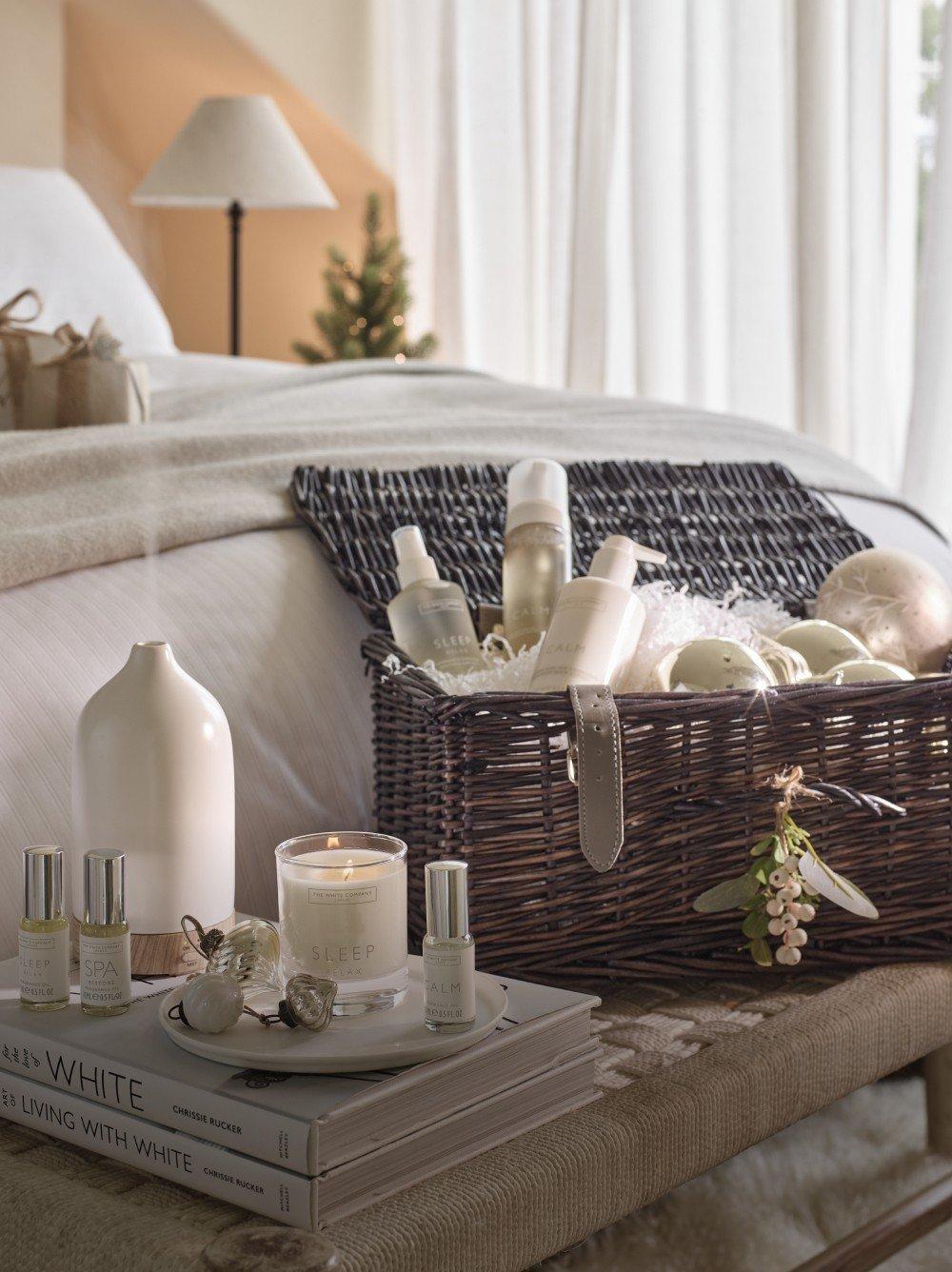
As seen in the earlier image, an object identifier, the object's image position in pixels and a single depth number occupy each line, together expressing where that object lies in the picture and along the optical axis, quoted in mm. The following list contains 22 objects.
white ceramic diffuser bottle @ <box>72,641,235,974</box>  784
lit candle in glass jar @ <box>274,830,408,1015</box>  717
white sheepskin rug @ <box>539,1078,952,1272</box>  1073
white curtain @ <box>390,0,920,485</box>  2988
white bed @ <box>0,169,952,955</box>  953
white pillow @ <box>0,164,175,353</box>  2564
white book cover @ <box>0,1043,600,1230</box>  629
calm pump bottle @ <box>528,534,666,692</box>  926
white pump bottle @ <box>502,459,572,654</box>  1064
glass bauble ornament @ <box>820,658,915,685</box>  1002
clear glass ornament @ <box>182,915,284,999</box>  738
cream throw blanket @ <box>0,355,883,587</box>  1135
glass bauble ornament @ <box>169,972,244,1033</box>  680
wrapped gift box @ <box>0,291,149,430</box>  1467
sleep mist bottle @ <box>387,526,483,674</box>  1023
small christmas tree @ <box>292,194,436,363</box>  3883
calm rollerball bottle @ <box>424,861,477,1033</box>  684
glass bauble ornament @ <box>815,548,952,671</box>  1132
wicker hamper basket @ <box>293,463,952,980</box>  886
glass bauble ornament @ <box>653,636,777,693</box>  956
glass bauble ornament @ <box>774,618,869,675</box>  1069
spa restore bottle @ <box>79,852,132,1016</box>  711
